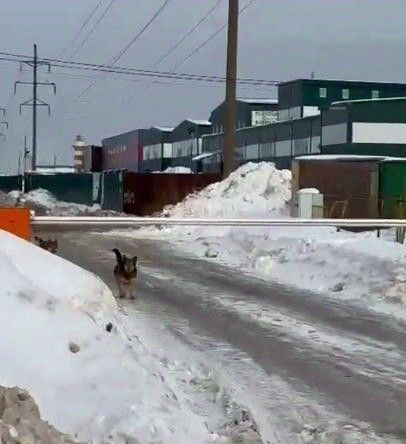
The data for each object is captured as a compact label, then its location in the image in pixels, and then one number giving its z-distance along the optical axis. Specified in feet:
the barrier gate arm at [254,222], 61.26
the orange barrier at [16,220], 49.14
